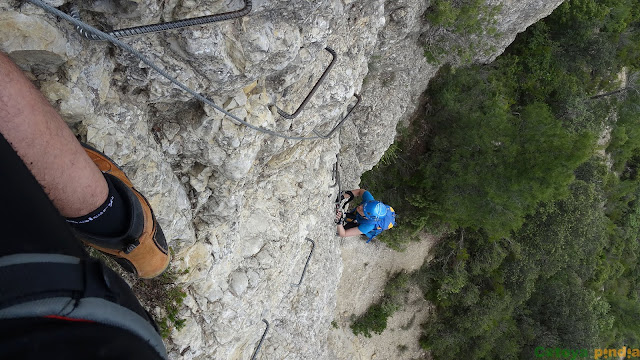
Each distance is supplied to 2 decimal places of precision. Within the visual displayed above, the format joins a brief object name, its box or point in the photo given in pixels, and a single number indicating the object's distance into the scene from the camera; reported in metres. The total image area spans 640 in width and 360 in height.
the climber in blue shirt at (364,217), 5.84
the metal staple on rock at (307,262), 5.13
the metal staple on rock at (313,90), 3.57
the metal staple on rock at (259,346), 4.60
